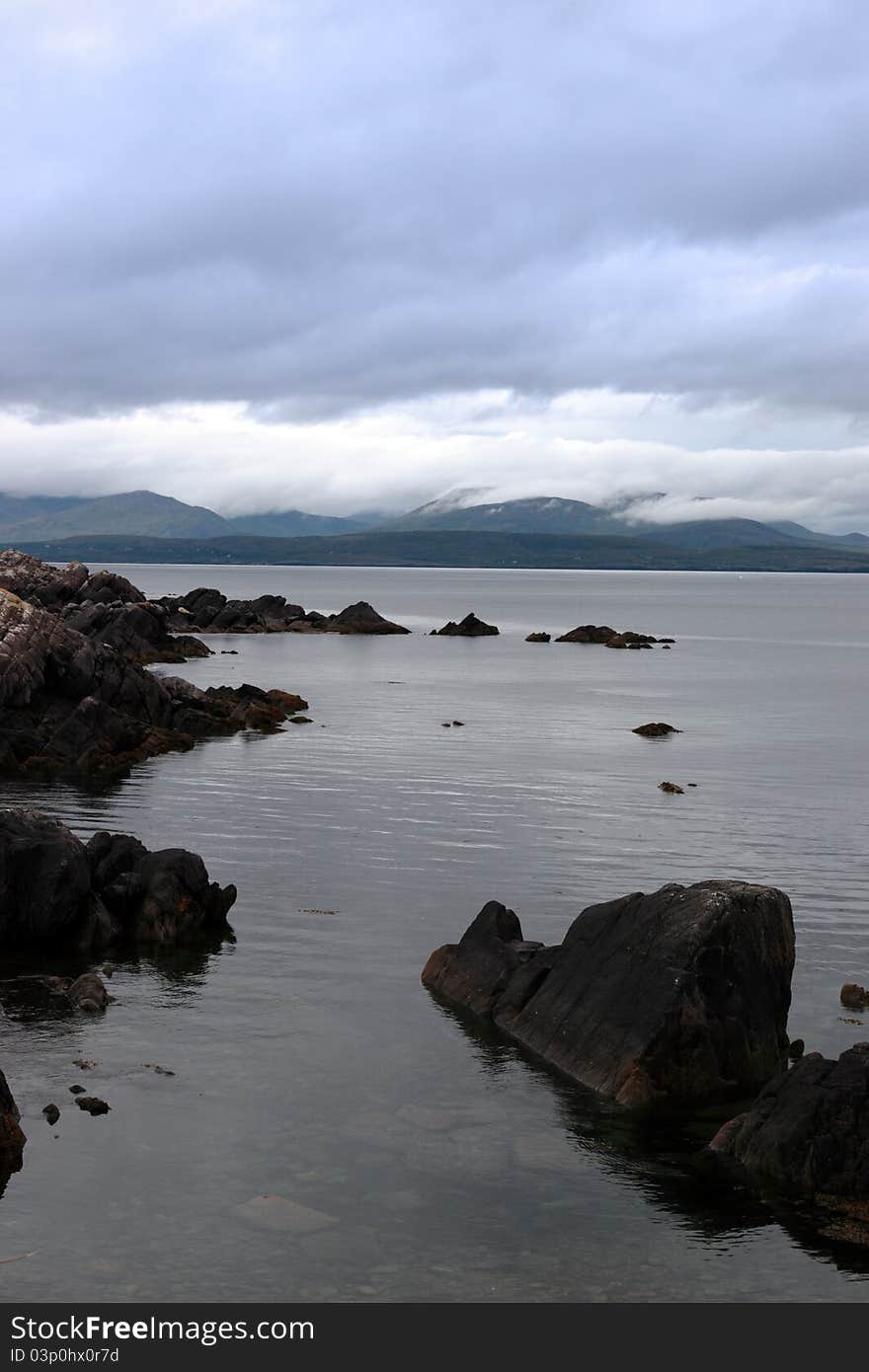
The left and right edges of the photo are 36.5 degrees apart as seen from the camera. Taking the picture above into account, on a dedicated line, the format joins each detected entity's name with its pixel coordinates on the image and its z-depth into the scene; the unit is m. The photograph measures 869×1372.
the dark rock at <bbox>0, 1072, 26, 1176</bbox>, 18.73
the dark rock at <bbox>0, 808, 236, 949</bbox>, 29.66
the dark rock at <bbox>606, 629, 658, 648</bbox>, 145.75
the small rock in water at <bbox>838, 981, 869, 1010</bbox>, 25.75
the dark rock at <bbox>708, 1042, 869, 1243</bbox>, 18.11
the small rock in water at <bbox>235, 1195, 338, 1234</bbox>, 17.45
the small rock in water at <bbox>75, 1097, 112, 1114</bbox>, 20.69
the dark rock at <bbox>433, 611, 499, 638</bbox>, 165.38
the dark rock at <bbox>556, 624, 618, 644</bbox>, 153.88
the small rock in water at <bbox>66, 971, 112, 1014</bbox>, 25.61
